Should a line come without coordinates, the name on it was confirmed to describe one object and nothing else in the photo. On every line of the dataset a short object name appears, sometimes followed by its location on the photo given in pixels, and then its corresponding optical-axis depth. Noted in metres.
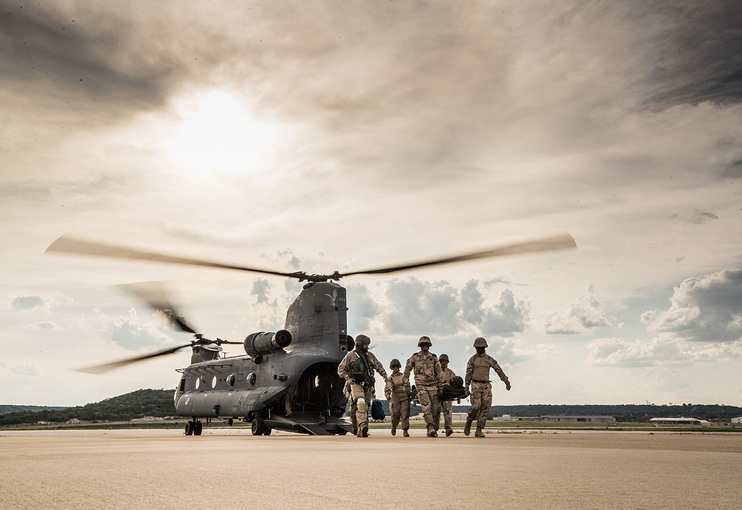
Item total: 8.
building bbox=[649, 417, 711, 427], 59.08
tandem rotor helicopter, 21.11
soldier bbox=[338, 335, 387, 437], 17.39
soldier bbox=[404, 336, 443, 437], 17.50
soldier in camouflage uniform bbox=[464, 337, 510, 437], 16.98
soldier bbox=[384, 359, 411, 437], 17.81
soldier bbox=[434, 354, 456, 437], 17.66
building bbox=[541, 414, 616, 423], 82.62
